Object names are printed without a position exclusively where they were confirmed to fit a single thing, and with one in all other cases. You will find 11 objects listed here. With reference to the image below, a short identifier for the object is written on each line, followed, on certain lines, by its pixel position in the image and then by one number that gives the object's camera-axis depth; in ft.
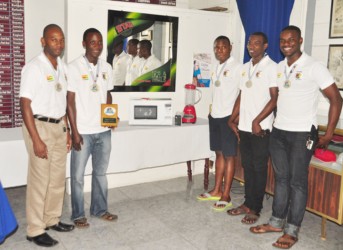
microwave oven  12.74
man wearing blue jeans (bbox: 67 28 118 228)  9.86
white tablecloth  12.10
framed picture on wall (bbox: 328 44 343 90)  11.84
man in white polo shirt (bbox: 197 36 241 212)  11.94
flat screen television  13.16
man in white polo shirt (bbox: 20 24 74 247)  8.61
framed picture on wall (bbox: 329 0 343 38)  11.79
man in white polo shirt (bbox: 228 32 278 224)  10.45
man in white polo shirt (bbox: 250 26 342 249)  9.00
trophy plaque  10.14
